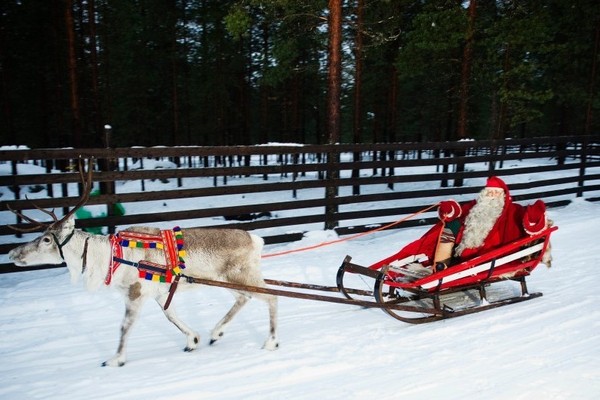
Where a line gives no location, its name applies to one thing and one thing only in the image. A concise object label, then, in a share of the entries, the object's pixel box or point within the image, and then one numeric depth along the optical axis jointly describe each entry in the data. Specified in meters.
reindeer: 3.74
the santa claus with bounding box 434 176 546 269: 5.01
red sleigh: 4.52
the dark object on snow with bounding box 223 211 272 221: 11.74
